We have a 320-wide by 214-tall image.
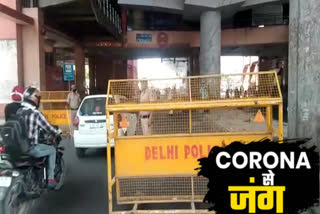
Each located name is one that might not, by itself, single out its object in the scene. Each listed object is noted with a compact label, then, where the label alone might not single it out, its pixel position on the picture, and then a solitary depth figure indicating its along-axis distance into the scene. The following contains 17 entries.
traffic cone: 4.81
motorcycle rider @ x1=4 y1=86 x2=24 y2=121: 5.30
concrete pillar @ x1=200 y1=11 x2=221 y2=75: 17.47
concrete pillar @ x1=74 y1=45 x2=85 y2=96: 25.59
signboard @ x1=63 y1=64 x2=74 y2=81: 20.41
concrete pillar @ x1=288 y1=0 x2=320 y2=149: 4.16
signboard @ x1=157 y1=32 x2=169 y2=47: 24.28
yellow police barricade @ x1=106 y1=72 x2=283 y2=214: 4.44
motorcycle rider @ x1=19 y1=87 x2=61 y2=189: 4.96
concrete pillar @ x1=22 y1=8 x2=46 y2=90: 15.76
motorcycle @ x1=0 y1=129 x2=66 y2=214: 4.07
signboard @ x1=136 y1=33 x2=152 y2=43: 24.31
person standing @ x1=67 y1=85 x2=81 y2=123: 13.51
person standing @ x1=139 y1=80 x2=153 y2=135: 4.75
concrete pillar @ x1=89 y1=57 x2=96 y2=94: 33.34
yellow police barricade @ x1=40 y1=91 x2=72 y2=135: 13.18
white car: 8.79
